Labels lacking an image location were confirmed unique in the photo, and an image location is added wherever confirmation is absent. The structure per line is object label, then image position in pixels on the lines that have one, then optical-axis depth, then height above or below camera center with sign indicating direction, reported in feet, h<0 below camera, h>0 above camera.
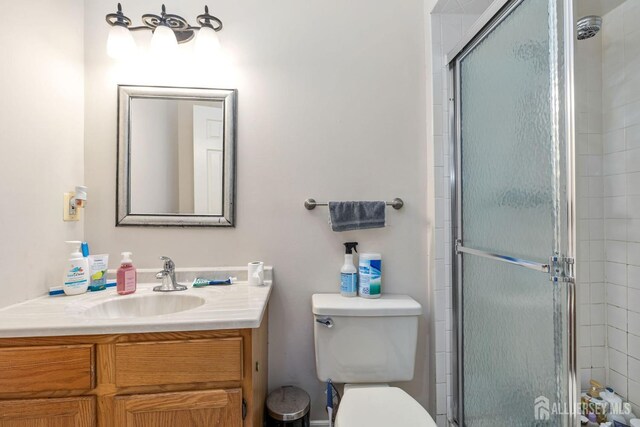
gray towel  4.30 +0.02
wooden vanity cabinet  2.64 -1.51
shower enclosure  2.52 -0.03
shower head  4.56 +2.97
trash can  3.79 -2.54
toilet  3.91 -1.67
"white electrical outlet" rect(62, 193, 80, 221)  3.93 +0.12
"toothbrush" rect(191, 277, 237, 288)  4.12 -0.93
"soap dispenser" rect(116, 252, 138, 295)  3.75 -0.77
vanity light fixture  4.04 +2.59
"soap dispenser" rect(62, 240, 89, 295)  3.66 -0.71
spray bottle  4.26 -0.86
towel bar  4.44 +0.20
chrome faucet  3.96 -0.82
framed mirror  4.33 +0.86
